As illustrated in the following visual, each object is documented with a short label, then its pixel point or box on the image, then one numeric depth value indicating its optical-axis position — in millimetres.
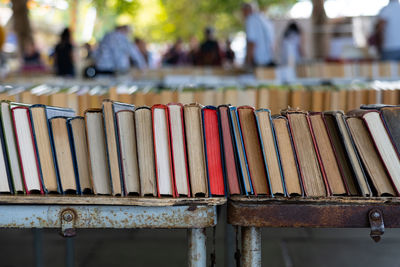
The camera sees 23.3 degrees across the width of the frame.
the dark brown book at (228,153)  2215
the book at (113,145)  2198
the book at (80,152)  2237
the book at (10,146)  2225
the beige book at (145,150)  2198
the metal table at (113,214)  2194
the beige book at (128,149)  2202
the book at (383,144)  2202
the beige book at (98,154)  2219
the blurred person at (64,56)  9492
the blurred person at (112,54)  8242
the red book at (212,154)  2214
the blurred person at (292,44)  9023
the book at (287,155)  2216
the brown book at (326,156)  2228
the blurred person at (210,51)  9984
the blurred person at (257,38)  6910
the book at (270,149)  2209
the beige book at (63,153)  2234
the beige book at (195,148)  2202
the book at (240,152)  2216
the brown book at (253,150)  2222
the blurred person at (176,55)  15636
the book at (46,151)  2227
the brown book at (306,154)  2221
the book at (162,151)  2193
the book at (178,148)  2199
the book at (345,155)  2216
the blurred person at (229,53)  14357
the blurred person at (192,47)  14879
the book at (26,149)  2220
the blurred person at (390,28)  6840
